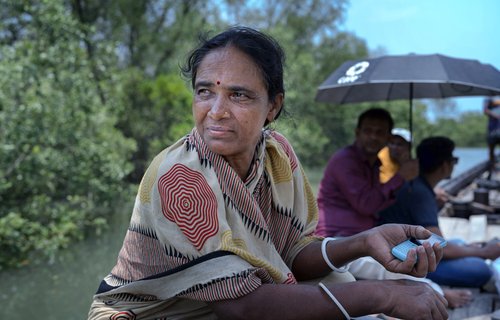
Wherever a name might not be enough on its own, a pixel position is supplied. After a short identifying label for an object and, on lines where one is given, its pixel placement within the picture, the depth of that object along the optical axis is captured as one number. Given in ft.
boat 9.23
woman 4.37
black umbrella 10.16
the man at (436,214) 9.96
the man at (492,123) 32.53
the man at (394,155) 12.08
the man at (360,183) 10.50
